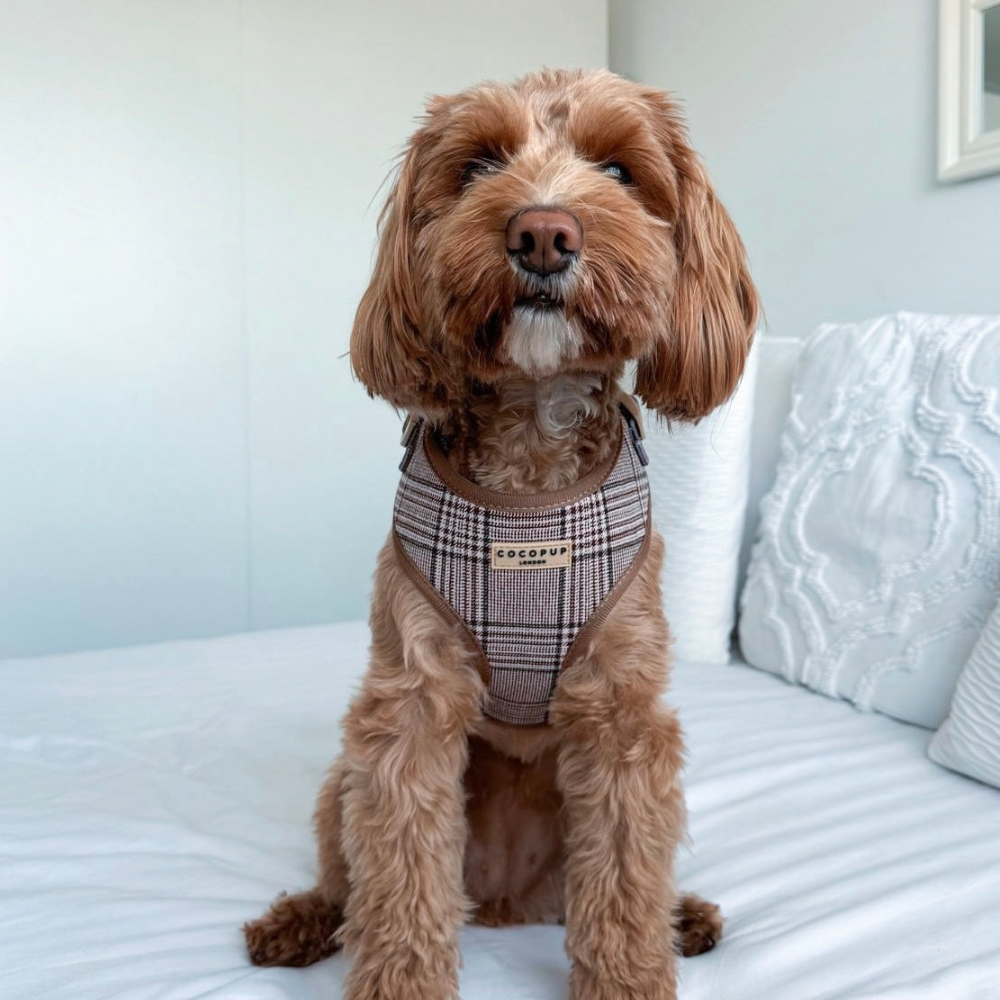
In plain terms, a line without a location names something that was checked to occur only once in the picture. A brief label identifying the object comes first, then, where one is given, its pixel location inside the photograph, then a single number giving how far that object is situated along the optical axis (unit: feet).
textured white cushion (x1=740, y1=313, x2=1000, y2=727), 4.92
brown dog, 3.14
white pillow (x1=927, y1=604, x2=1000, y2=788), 4.25
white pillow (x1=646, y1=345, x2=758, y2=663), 6.19
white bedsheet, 3.21
